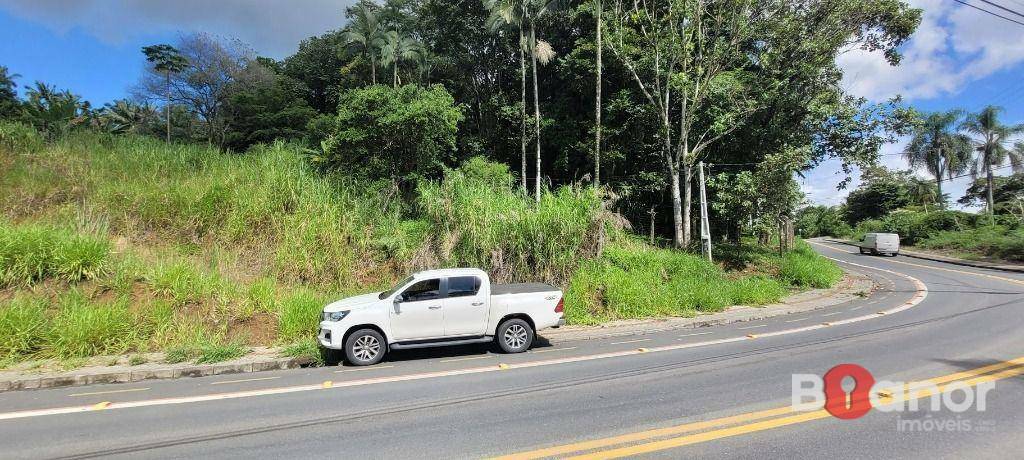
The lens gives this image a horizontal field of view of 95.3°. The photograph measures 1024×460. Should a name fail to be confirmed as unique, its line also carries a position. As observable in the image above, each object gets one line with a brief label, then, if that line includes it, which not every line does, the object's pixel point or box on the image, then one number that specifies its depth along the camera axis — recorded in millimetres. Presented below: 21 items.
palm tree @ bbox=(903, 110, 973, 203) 43938
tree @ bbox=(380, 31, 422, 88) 26141
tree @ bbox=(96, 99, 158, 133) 37656
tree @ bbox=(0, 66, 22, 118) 27425
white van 34875
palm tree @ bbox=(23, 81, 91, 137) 16547
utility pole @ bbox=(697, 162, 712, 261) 16938
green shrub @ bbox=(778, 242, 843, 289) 17469
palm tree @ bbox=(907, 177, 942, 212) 58469
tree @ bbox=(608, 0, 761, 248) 18422
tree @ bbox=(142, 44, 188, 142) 35781
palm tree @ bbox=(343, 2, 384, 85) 27016
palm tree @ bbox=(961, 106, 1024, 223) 40625
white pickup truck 7910
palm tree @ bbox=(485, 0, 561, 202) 22031
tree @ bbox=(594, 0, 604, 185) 18747
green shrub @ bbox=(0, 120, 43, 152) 13836
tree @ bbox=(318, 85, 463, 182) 15609
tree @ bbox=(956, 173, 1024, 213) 46538
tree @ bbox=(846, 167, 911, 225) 59094
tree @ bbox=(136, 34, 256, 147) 40375
